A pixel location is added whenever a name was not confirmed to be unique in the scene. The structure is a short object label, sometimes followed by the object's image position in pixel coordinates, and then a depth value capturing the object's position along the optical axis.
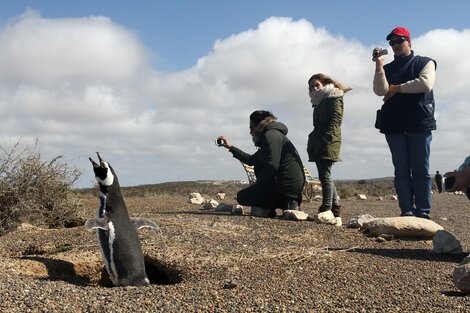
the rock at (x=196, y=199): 12.55
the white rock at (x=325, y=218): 7.80
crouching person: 8.44
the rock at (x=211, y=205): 10.61
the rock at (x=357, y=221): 7.64
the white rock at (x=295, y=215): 7.93
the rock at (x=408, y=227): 6.79
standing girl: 8.05
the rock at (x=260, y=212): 8.68
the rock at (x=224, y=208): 9.69
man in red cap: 6.91
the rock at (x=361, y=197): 17.75
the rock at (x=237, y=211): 9.12
